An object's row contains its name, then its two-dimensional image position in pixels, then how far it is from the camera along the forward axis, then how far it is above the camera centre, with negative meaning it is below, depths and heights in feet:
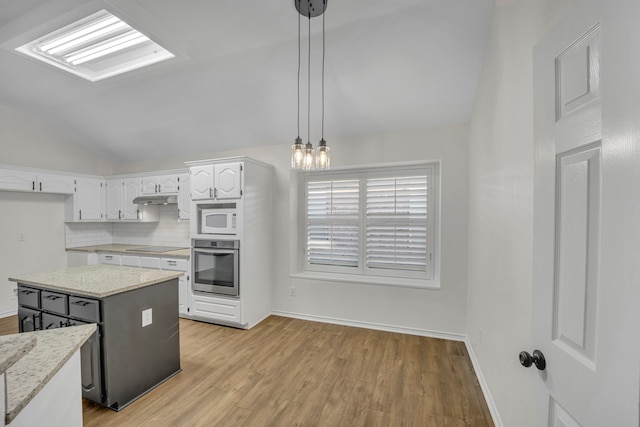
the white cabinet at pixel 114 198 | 14.67 +0.47
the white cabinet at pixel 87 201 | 14.07 +0.28
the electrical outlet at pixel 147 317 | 6.83 -2.88
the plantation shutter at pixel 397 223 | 10.76 -0.64
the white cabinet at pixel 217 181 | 10.70 +1.07
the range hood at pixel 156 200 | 13.14 +0.34
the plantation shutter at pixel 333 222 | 11.79 -0.67
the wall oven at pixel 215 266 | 10.68 -2.46
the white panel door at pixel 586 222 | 1.84 -0.11
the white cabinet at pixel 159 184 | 13.18 +1.13
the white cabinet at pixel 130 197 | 14.19 +0.52
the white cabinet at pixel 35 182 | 11.60 +1.15
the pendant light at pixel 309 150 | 5.79 +1.27
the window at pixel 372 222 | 10.76 -0.60
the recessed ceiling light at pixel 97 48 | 7.41 +5.00
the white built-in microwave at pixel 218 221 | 10.93 -0.60
